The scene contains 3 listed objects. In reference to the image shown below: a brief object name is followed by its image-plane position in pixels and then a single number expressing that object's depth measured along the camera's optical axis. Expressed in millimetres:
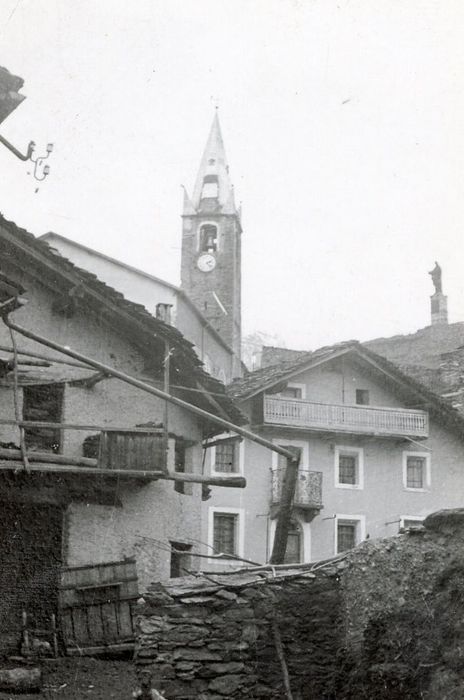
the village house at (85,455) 15180
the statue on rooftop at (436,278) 55938
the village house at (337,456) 31078
